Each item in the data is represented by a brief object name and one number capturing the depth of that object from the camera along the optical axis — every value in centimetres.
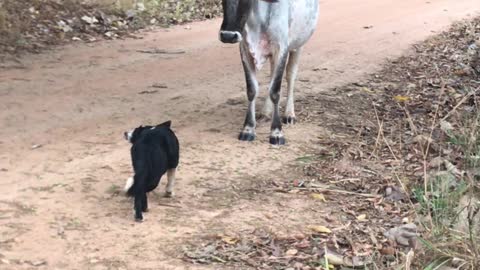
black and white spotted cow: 628
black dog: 470
